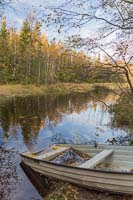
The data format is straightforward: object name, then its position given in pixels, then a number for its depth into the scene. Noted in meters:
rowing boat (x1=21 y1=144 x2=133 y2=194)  2.91
